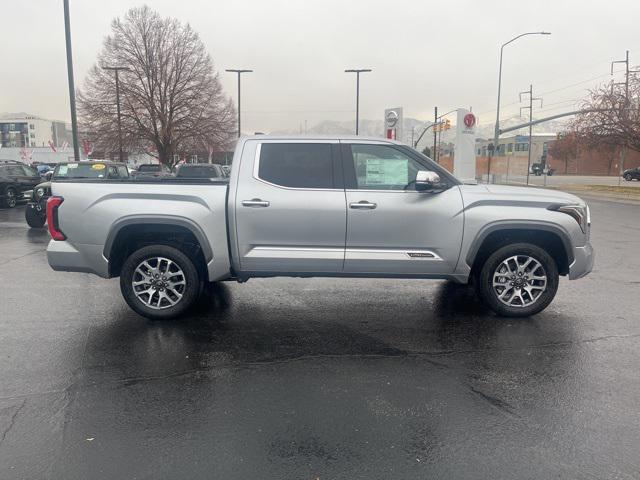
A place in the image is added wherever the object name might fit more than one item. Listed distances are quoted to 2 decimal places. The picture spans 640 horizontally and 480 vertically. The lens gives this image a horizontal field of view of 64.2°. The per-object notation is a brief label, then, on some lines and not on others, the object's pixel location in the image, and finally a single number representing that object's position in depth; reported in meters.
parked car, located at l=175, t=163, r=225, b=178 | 17.27
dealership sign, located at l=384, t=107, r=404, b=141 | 18.50
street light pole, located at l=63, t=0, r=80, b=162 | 17.52
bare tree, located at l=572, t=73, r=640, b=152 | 28.91
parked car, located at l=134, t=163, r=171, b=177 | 33.48
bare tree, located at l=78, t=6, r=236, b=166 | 40.72
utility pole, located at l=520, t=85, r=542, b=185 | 69.00
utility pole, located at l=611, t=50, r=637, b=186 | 29.03
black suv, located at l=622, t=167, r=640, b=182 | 56.89
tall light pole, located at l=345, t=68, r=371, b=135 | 35.94
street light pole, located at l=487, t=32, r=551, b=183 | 35.61
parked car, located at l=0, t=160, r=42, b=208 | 17.56
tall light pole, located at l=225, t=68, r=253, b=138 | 35.62
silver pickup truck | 5.18
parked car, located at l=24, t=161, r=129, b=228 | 12.71
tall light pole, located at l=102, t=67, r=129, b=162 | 35.38
